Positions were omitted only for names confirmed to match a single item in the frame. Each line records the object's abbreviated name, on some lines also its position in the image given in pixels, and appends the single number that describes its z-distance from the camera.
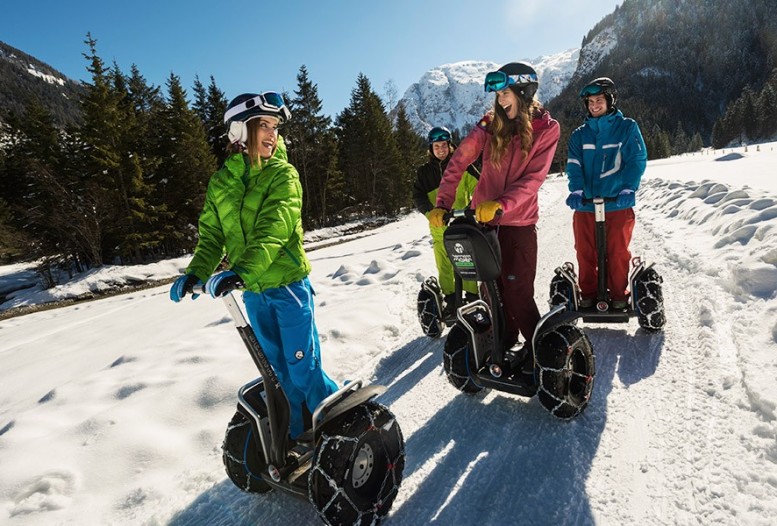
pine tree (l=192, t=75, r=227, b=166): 33.75
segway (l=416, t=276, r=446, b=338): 5.04
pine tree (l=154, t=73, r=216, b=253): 27.61
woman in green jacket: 2.40
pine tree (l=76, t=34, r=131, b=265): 23.56
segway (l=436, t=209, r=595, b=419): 2.97
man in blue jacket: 4.56
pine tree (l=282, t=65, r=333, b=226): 33.56
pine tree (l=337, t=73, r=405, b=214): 38.69
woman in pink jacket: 3.17
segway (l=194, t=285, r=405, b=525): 2.25
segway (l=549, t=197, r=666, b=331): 4.19
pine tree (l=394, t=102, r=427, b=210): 43.97
